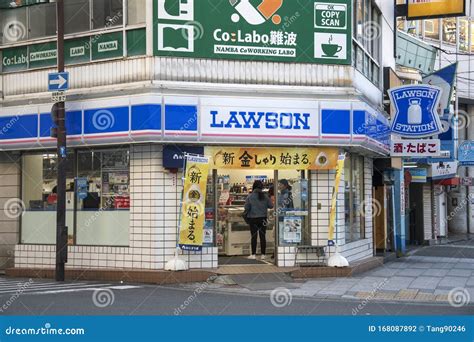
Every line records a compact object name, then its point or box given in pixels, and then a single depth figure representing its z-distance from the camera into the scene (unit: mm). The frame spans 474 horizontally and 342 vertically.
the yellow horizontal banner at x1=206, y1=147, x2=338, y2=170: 14469
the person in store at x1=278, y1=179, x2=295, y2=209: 15094
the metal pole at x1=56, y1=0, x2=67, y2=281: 14023
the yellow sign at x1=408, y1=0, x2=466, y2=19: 19797
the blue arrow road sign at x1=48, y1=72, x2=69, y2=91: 13992
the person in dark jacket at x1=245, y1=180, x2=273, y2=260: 15961
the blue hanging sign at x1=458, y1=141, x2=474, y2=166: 30344
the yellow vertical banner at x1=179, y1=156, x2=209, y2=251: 13734
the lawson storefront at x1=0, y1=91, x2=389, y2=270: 14023
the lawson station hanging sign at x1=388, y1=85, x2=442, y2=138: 17484
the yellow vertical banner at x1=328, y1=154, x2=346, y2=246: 14453
